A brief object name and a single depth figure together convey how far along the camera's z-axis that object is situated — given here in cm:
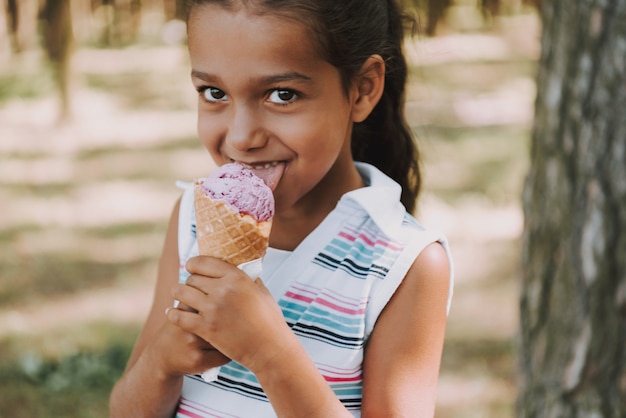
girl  154
